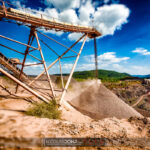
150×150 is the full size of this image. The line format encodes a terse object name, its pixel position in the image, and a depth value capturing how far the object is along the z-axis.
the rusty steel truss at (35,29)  5.93
